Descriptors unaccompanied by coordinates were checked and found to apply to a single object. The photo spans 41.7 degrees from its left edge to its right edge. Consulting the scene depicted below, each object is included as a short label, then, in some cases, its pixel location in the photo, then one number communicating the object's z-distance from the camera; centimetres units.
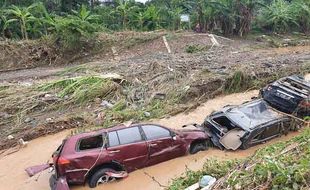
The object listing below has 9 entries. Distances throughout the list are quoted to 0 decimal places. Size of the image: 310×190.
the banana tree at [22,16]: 1845
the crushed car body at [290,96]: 1059
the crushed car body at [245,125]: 983
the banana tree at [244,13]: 2200
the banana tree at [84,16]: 1969
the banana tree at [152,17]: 2214
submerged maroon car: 835
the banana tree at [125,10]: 2156
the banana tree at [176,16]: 2261
